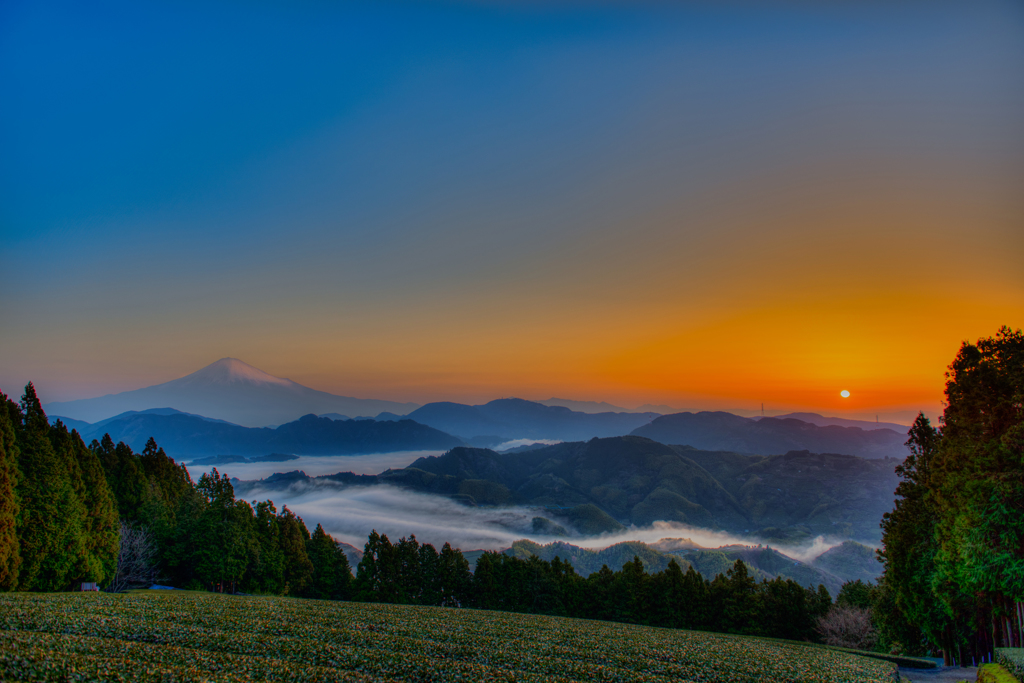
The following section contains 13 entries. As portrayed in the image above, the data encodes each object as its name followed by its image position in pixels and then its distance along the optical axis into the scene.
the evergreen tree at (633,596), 73.81
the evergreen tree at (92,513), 49.56
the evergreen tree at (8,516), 39.69
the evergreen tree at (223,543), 65.25
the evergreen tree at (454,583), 81.00
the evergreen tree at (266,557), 70.19
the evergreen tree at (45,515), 44.00
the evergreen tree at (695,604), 70.12
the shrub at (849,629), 57.94
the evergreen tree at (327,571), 82.44
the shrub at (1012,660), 23.71
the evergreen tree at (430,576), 81.75
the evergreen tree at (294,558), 77.38
